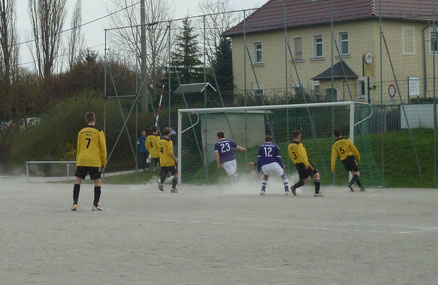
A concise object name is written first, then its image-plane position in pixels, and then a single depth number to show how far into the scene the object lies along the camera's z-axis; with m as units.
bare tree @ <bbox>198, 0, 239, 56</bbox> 31.77
